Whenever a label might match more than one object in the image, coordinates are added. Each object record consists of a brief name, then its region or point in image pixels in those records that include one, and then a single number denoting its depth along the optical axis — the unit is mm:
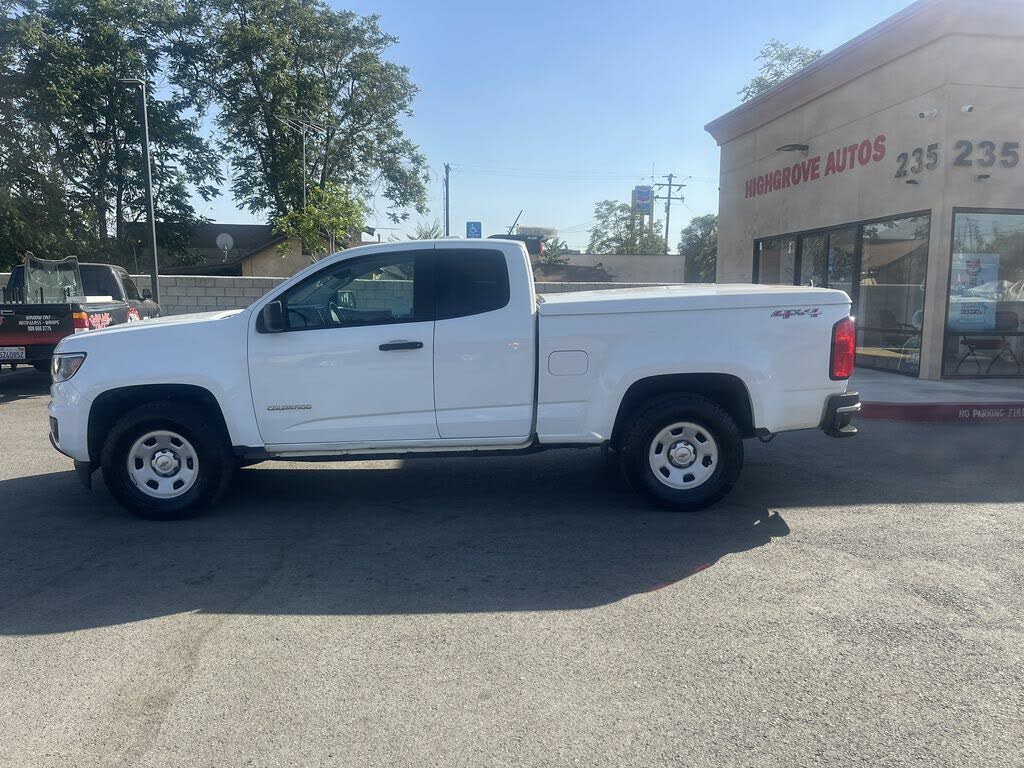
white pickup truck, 5660
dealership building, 11922
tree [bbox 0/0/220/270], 35250
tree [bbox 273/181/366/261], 26891
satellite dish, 42656
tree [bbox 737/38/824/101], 43000
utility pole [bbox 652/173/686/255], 68125
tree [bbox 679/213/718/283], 69062
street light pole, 17797
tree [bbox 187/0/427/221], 39406
